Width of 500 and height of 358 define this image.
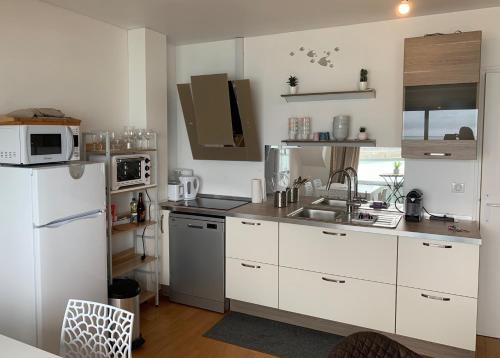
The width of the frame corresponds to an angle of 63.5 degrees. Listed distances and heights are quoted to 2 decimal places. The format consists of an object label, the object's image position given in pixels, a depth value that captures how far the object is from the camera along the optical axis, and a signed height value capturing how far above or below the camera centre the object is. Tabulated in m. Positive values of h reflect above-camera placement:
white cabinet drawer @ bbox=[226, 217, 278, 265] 3.21 -0.76
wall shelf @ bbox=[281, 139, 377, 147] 3.29 +0.03
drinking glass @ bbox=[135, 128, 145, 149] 3.50 +0.06
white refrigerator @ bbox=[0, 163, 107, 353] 2.37 -0.62
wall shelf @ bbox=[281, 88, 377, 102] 3.28 +0.43
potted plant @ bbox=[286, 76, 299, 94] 3.58 +0.55
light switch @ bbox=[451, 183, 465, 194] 3.10 -0.31
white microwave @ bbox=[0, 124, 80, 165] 2.37 +0.01
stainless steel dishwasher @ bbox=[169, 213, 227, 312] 3.46 -1.01
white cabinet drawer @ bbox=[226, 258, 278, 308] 3.24 -1.11
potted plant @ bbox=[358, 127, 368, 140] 3.33 +0.10
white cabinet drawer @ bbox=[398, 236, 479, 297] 2.59 -0.78
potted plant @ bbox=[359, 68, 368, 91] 3.29 +0.54
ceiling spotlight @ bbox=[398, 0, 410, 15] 2.31 +0.80
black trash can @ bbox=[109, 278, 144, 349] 2.94 -1.13
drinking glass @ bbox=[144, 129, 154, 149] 3.57 +0.09
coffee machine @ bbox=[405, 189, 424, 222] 3.06 -0.45
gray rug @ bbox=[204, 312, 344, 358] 2.92 -1.46
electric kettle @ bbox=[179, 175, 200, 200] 3.95 -0.39
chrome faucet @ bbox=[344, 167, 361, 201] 3.46 -0.27
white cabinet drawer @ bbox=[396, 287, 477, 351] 2.62 -1.13
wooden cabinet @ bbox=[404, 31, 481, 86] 2.74 +0.61
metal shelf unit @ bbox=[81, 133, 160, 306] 3.08 -0.71
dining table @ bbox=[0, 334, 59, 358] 1.53 -0.79
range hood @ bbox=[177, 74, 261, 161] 3.56 +0.27
